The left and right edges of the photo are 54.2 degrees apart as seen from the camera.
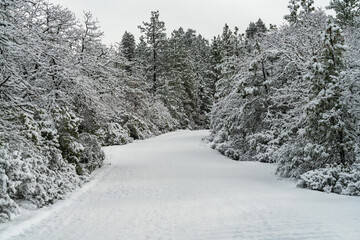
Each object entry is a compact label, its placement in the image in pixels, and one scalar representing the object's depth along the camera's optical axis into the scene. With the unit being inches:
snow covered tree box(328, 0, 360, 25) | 1080.8
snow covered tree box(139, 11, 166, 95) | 1795.2
